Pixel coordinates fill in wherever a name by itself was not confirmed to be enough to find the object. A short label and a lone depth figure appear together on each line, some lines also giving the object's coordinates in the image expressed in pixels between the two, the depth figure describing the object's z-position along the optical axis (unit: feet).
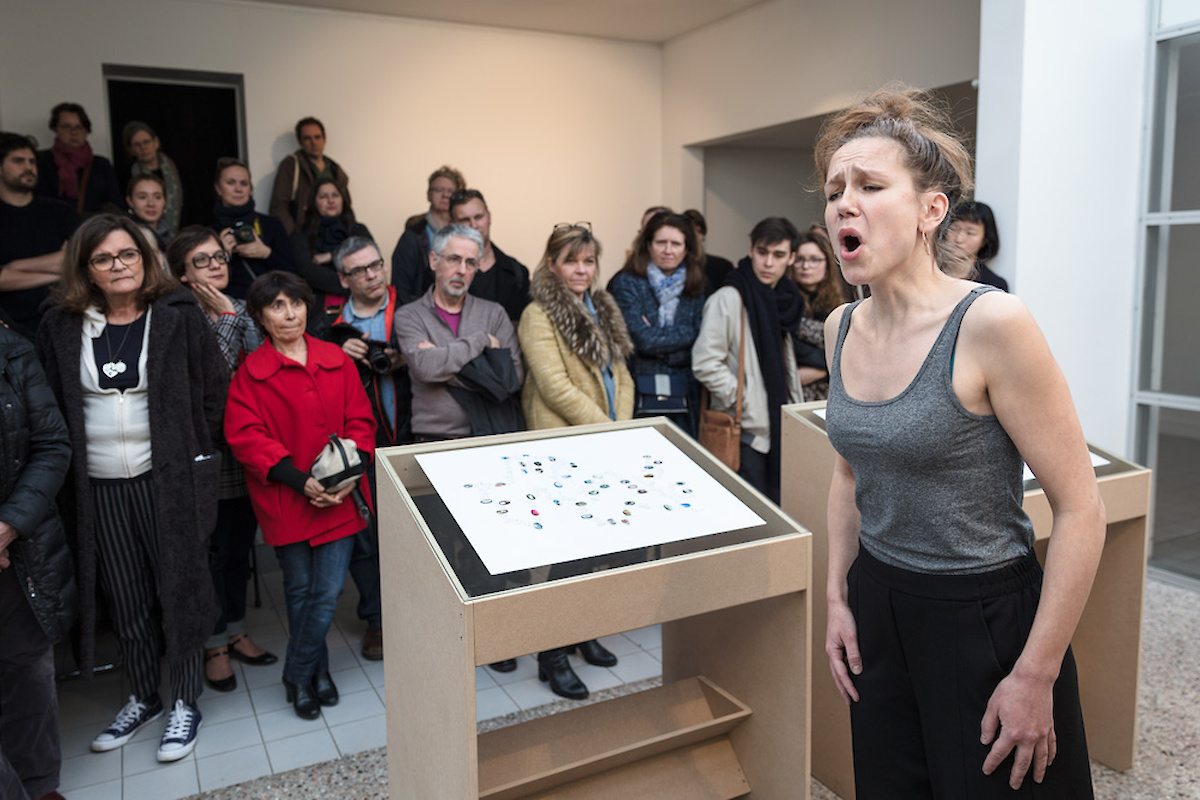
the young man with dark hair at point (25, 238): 13.08
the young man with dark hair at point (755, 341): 11.43
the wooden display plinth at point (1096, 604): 7.97
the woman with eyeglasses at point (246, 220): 15.40
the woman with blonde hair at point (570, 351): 10.57
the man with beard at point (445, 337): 10.30
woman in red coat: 9.50
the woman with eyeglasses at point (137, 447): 8.64
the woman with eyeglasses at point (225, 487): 10.57
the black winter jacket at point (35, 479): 7.47
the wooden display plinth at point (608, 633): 5.46
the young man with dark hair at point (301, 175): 18.95
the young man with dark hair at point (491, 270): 13.32
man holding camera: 10.98
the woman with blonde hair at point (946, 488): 4.00
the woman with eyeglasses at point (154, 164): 17.34
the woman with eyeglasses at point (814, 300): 11.99
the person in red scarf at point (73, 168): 16.80
